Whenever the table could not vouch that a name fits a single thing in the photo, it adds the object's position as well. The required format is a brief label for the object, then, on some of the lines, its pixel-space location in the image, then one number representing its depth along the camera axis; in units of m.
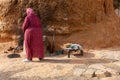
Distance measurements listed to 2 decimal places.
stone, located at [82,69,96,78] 7.68
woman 9.67
